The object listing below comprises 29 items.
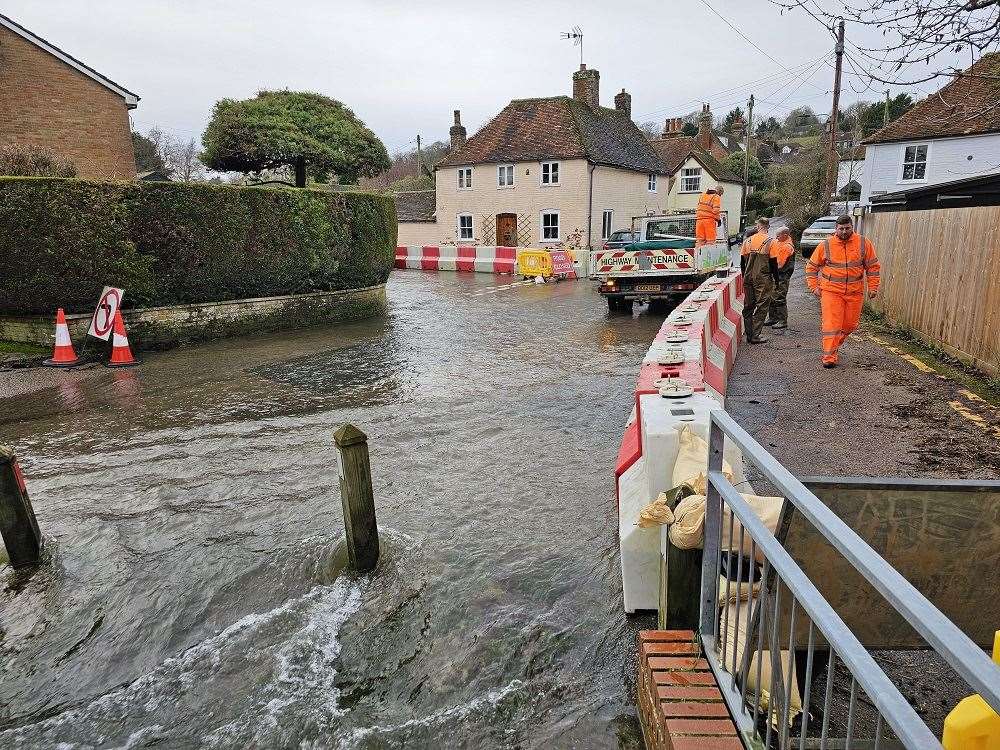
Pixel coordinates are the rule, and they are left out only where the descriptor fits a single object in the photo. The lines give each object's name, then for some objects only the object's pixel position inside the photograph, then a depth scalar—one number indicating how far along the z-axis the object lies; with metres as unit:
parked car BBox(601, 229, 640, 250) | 19.25
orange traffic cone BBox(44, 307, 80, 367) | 10.52
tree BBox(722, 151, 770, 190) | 53.38
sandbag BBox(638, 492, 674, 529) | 3.02
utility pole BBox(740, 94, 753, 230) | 45.32
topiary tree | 18.00
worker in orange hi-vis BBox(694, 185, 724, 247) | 15.79
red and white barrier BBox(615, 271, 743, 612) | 3.60
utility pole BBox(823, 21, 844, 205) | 28.34
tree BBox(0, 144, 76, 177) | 12.07
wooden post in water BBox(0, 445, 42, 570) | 4.50
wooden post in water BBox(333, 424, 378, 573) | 4.21
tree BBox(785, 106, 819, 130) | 95.39
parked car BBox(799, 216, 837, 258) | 26.73
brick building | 21.27
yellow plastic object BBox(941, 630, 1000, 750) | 1.45
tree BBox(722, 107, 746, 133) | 75.88
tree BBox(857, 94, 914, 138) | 49.56
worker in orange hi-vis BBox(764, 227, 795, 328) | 10.91
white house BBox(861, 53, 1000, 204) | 25.28
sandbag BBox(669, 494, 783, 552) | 2.84
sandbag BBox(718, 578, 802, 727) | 2.53
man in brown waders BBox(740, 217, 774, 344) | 10.85
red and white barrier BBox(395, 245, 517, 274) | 26.95
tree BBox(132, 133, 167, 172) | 38.00
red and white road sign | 10.93
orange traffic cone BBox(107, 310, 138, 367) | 10.76
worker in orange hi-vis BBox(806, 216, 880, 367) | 8.43
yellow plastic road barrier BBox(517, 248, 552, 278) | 23.73
